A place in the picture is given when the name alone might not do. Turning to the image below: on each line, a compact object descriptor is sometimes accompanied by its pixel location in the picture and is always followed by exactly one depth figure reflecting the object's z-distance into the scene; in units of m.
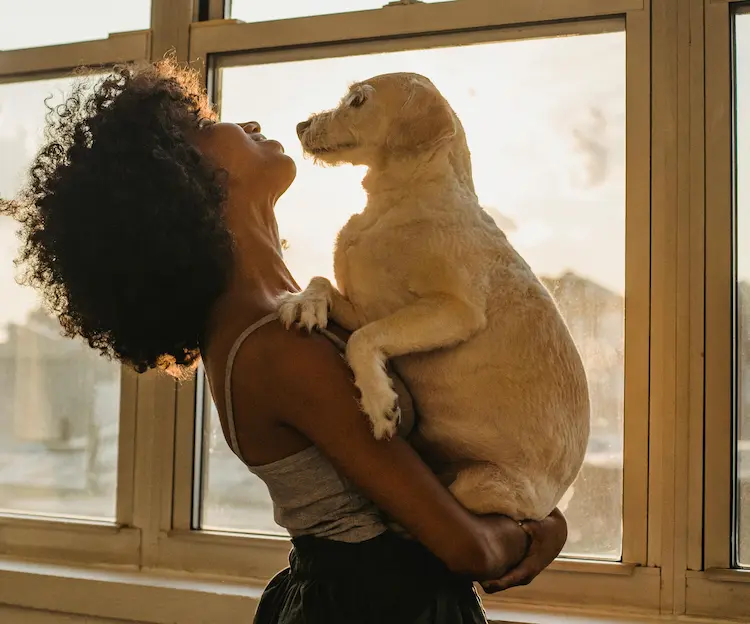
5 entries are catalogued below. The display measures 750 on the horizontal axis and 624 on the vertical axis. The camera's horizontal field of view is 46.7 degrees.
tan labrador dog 1.16
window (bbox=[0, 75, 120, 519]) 2.32
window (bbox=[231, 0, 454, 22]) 2.09
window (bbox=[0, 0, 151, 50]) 2.33
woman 1.13
